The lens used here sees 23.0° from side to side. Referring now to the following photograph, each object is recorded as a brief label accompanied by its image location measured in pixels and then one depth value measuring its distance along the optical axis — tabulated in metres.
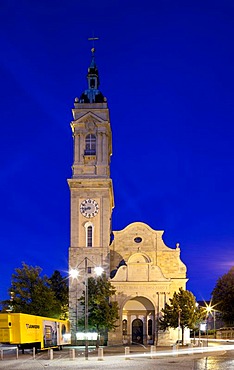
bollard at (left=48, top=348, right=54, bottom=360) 42.19
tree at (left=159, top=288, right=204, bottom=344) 63.44
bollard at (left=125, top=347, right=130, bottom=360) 44.87
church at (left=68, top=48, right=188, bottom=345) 67.19
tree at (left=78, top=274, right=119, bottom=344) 63.03
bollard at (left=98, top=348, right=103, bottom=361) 42.42
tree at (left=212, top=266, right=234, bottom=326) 86.56
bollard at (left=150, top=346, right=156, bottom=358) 45.66
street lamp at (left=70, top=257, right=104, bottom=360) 41.14
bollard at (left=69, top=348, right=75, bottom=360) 42.52
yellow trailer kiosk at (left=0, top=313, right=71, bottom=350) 43.78
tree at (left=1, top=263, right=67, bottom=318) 68.94
